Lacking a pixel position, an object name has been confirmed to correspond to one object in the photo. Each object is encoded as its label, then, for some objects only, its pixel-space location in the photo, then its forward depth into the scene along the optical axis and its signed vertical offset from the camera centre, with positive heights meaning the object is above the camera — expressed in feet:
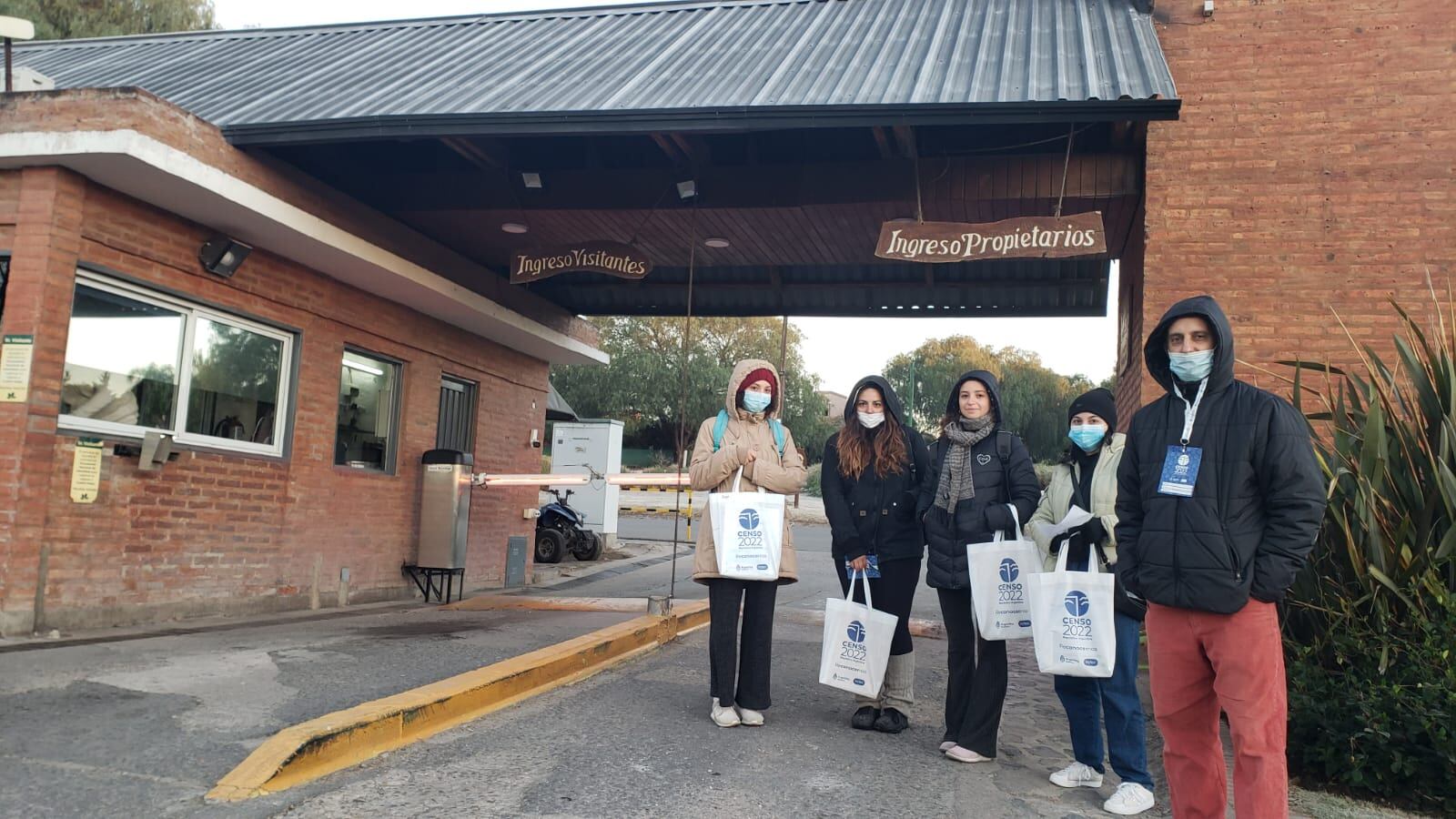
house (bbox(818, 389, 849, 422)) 281.00 +26.56
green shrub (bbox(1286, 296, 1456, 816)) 13.69 -1.17
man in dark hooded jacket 10.62 -0.31
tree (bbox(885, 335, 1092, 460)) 170.19 +20.94
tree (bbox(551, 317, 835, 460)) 144.46 +15.35
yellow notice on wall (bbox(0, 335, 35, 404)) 22.58 +1.76
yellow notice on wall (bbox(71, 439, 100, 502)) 23.72 -0.53
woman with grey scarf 15.98 -0.22
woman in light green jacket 14.15 -1.47
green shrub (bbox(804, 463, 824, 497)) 150.04 +1.57
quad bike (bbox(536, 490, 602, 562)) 59.62 -3.34
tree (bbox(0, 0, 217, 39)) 70.44 +32.63
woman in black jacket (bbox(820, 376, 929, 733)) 17.54 -0.21
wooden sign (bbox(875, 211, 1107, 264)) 24.29 +6.56
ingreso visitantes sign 30.01 +6.55
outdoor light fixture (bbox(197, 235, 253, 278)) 27.43 +5.52
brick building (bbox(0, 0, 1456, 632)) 23.39 +8.36
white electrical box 72.64 +2.36
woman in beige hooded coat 17.79 -1.37
